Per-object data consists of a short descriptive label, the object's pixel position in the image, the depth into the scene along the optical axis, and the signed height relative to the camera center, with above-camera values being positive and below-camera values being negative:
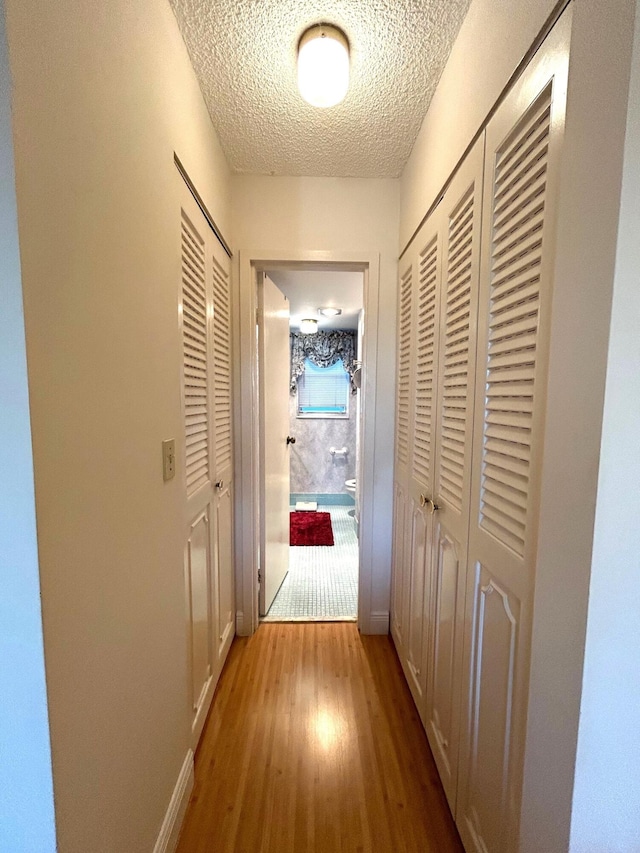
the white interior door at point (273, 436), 2.00 -0.25
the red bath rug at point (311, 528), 3.21 -1.29
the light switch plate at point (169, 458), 0.99 -0.18
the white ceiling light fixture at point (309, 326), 3.82 +0.80
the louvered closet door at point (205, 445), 1.22 -0.19
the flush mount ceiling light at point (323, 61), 1.04 +1.01
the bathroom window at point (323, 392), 4.51 +0.08
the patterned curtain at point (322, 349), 4.39 +0.62
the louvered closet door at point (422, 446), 1.31 -0.19
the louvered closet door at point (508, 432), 0.68 -0.07
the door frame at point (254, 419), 1.80 -0.11
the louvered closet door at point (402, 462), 1.63 -0.31
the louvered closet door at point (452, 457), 0.99 -0.18
